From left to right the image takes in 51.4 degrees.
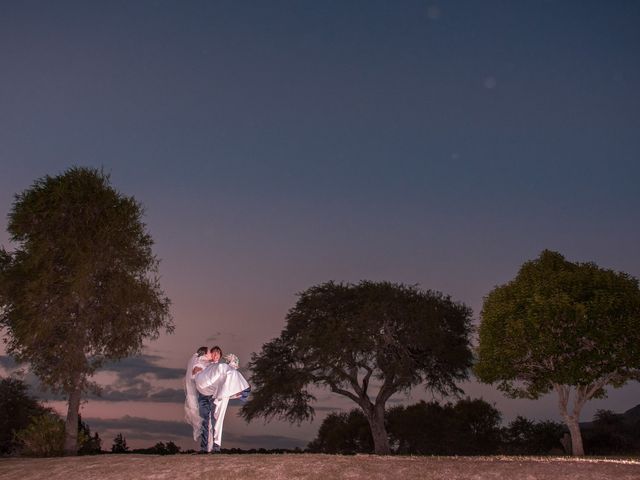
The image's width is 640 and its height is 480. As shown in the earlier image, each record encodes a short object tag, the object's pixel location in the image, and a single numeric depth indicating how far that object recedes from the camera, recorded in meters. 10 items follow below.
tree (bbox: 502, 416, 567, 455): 51.09
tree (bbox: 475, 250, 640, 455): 36.22
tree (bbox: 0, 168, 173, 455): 34.59
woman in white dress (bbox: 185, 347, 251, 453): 21.75
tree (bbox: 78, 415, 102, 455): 34.25
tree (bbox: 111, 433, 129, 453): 38.43
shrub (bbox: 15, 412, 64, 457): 31.00
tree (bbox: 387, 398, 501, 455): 54.75
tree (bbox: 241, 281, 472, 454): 50.25
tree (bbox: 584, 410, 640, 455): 46.78
